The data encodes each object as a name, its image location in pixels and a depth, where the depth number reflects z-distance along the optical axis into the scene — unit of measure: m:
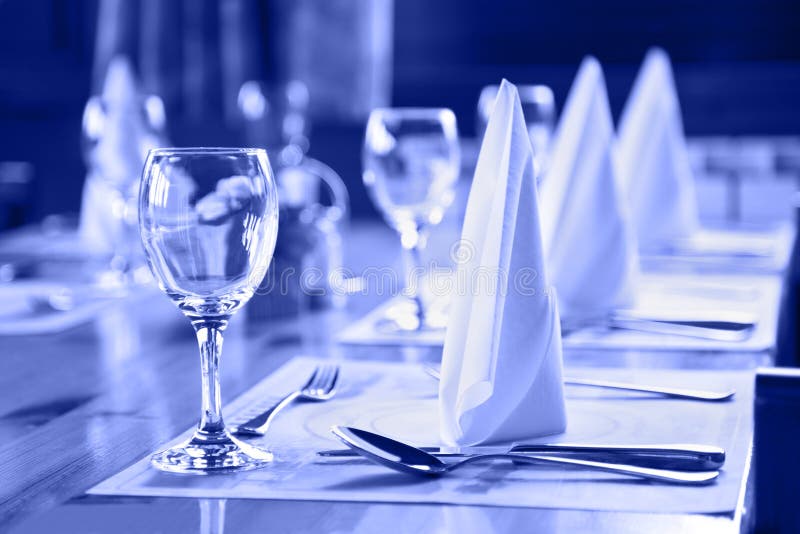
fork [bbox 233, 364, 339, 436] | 1.58
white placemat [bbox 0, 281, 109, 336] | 1.98
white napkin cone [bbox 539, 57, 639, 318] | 1.95
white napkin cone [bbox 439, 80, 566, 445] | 1.54
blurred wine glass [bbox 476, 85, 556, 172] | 2.50
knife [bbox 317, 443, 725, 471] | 1.48
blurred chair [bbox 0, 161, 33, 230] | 4.41
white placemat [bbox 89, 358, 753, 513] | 1.45
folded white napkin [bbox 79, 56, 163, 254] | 2.31
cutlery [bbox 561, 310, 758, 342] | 1.86
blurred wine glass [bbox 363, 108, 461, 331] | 1.96
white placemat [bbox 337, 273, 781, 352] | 1.83
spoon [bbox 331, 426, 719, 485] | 1.47
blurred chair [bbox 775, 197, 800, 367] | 2.07
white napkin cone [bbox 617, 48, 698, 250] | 2.72
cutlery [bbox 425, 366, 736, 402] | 1.63
